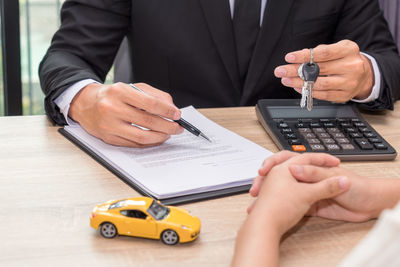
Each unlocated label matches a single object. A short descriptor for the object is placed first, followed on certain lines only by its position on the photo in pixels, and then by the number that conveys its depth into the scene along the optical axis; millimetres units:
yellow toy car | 653
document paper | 813
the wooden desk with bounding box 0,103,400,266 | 634
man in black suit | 1390
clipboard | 777
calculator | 969
